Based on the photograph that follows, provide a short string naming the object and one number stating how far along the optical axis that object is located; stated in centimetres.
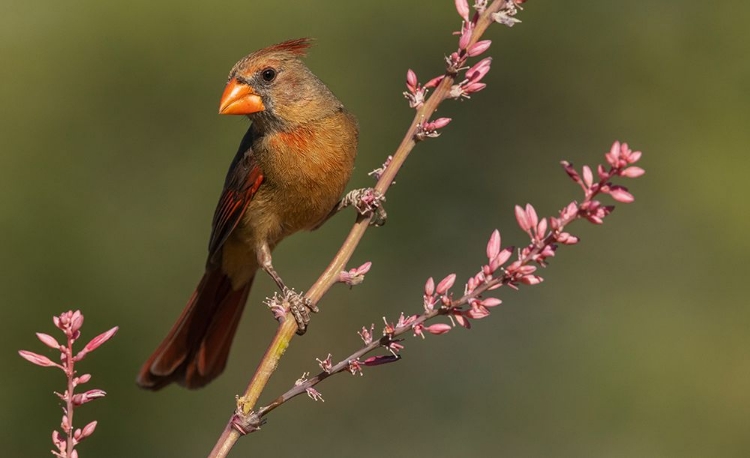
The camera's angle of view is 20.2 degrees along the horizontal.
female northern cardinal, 781
